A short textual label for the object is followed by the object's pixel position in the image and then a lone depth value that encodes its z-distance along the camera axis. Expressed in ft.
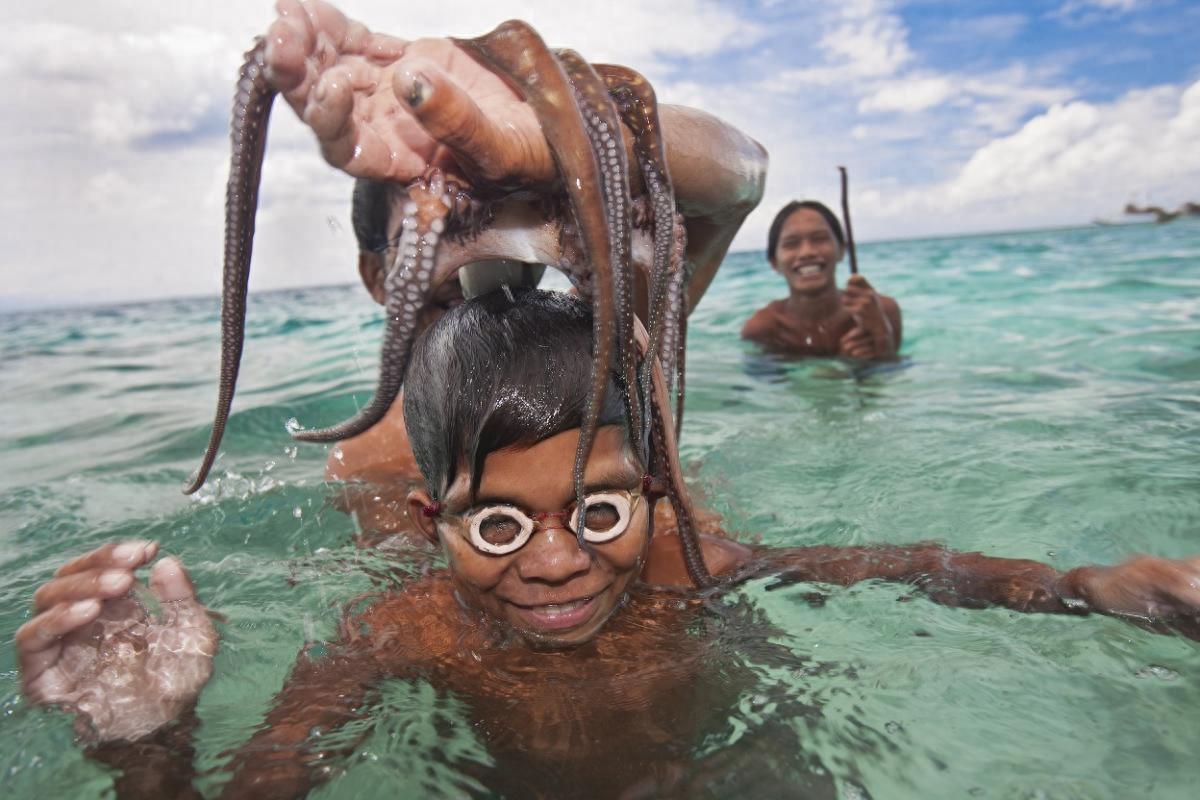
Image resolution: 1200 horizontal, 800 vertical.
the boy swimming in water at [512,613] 1.05
